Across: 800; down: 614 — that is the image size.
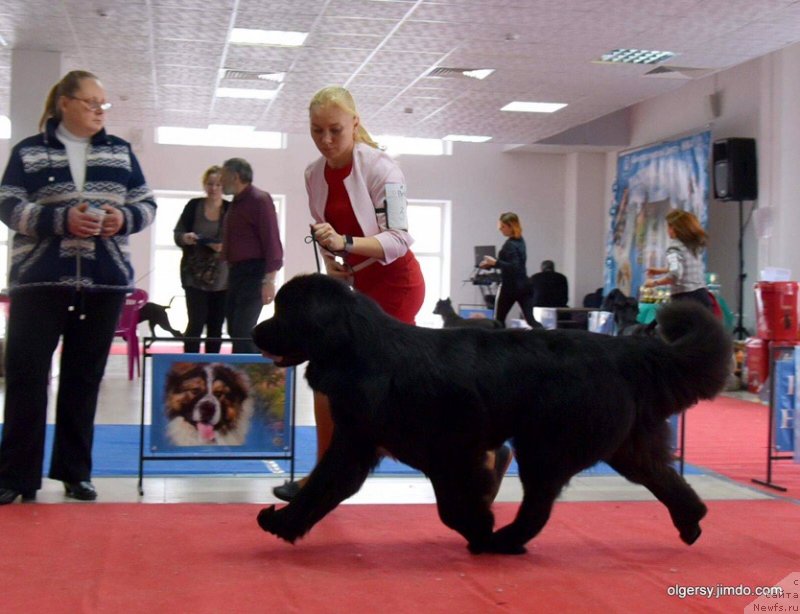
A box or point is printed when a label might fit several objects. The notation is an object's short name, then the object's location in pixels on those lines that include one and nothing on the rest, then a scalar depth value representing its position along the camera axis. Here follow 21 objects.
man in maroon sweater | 5.55
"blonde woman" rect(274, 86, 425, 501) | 3.37
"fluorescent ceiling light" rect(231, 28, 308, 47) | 8.89
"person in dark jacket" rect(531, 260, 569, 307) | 16.17
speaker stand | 11.66
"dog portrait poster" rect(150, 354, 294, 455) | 4.02
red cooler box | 8.22
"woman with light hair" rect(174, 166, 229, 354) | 6.62
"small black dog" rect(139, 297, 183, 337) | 9.84
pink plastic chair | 9.12
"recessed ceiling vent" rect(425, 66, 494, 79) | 10.38
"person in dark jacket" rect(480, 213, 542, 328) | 11.55
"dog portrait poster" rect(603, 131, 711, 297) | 13.06
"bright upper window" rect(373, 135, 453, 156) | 17.56
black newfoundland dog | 2.71
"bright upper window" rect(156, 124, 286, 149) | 16.64
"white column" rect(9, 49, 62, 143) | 9.09
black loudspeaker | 11.46
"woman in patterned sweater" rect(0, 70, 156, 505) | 3.45
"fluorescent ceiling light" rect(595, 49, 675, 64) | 9.55
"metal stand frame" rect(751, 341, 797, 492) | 4.46
